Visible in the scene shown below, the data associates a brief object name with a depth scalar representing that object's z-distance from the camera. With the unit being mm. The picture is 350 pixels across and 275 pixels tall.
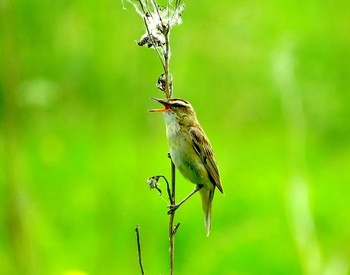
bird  6781
